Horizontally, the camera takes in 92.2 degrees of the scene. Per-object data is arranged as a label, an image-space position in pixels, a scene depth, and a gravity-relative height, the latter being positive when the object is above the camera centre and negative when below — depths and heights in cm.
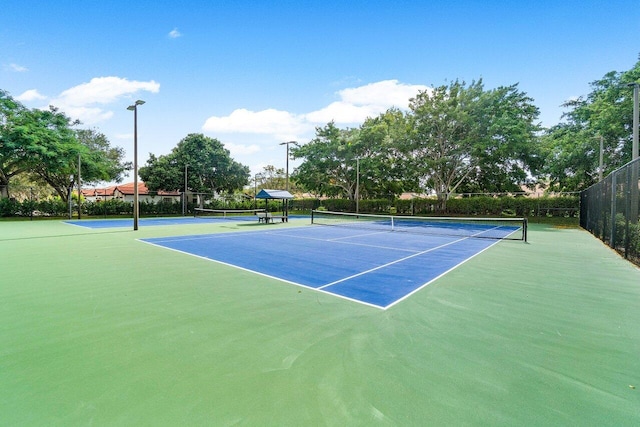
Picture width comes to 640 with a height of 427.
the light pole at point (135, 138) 1406 +308
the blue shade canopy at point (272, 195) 1947 +74
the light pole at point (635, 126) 1142 +321
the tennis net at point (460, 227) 1457 -116
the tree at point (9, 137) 2198 +471
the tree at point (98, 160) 2677 +449
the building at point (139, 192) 4194 +154
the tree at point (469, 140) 2475 +577
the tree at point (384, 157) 3017 +519
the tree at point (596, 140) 1900 +475
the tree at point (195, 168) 3344 +425
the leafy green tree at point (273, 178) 6203 +575
